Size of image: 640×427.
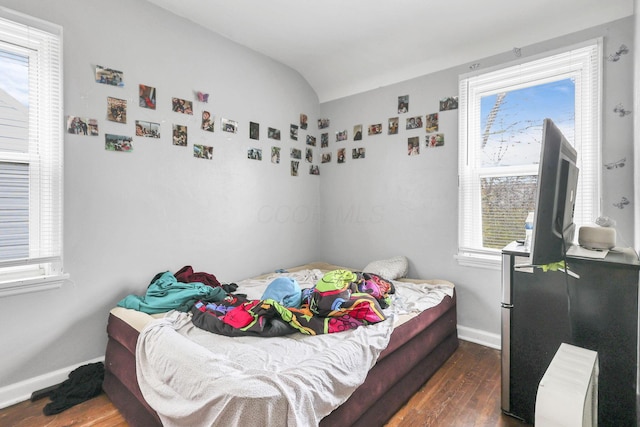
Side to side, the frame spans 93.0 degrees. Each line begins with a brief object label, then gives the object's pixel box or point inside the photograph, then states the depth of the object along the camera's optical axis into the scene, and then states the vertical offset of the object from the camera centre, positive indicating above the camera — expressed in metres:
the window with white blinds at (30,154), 1.76 +0.34
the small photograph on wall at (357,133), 3.33 +0.88
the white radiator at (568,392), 0.96 -0.59
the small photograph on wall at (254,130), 2.94 +0.80
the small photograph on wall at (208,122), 2.57 +0.77
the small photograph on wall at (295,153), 3.36 +0.65
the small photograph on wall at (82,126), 1.92 +0.55
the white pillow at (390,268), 2.80 -0.52
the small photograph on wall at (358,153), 3.32 +0.65
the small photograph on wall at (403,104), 2.97 +1.07
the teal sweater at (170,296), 1.95 -0.57
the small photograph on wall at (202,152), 2.53 +0.51
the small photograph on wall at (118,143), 2.07 +0.47
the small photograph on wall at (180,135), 2.40 +0.61
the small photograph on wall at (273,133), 3.12 +0.81
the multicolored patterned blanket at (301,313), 1.65 -0.59
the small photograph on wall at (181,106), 2.39 +0.85
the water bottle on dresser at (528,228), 1.76 -0.09
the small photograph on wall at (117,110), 2.07 +0.70
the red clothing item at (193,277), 2.30 -0.51
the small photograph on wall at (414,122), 2.90 +0.87
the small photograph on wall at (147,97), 2.21 +0.84
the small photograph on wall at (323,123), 3.64 +1.07
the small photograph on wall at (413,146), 2.92 +0.65
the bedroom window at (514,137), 2.15 +0.60
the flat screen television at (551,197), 1.20 +0.06
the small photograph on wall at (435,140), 2.77 +0.67
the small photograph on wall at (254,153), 2.94 +0.57
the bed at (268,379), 1.09 -0.75
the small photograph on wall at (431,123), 2.80 +0.83
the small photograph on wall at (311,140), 3.57 +0.85
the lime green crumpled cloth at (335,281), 1.89 -0.45
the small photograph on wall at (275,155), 3.15 +0.60
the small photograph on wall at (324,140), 3.63 +0.87
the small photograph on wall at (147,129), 2.21 +0.61
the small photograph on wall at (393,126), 3.05 +0.87
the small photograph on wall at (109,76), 2.03 +0.92
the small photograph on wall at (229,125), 2.71 +0.78
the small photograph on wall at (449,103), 2.69 +0.98
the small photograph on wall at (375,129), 3.17 +0.88
